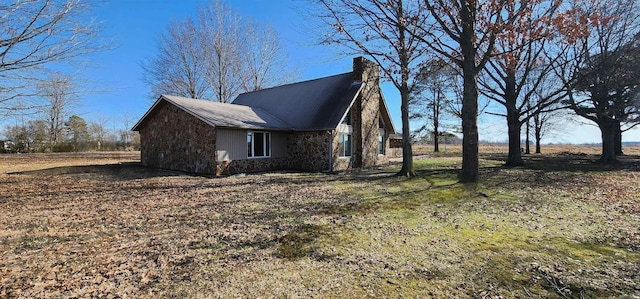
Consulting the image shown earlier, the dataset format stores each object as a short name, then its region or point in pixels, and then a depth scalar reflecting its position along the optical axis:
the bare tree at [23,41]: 5.98
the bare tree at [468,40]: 10.50
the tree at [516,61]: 10.74
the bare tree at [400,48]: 12.05
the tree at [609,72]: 15.74
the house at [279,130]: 14.93
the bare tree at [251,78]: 30.77
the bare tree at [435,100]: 29.52
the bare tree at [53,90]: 6.79
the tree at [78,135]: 30.12
